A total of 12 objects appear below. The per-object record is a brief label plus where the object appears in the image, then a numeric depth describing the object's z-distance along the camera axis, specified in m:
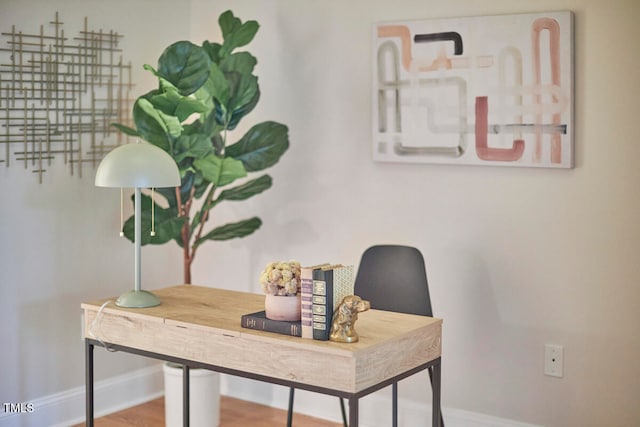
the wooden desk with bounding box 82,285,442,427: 2.80
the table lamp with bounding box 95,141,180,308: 3.32
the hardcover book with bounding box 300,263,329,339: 2.87
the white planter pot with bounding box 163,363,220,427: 4.24
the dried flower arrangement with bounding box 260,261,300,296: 2.98
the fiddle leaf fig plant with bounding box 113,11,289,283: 3.90
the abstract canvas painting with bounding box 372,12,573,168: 3.64
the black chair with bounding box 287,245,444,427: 3.66
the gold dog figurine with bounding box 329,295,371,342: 2.81
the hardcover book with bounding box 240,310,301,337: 2.93
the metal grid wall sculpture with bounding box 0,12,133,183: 3.99
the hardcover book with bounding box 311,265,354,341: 2.83
